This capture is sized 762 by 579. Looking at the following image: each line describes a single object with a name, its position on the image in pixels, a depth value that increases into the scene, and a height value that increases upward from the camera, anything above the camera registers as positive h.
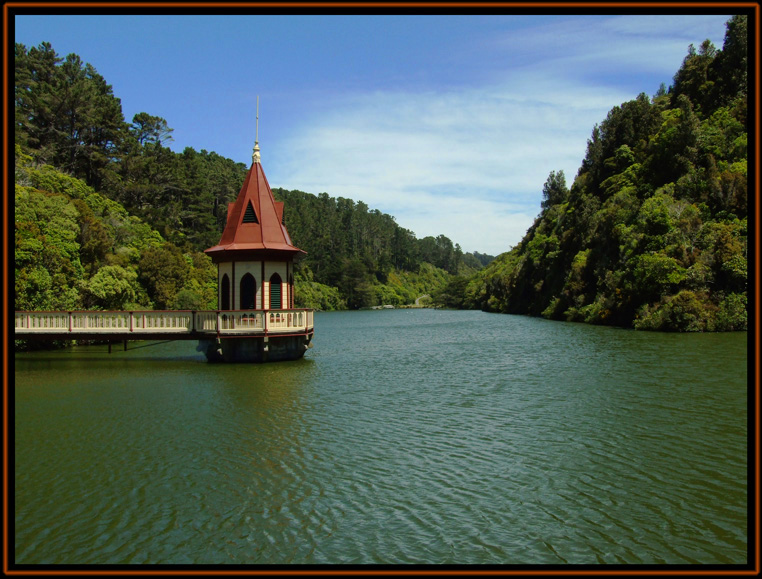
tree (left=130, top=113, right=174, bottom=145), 90.69 +25.98
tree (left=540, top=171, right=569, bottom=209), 105.69 +18.65
